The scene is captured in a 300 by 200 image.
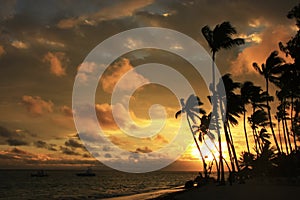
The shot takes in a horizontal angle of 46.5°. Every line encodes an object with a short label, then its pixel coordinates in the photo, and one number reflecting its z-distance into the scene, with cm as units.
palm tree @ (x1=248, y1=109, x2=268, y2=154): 5375
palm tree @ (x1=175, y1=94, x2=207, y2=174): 5297
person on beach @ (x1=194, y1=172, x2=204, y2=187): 5171
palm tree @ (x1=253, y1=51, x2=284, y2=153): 4088
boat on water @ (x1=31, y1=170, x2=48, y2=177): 13638
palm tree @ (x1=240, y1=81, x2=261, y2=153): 4434
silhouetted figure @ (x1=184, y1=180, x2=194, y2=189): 5256
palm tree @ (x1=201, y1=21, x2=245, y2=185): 3453
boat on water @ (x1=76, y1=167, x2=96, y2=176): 14288
